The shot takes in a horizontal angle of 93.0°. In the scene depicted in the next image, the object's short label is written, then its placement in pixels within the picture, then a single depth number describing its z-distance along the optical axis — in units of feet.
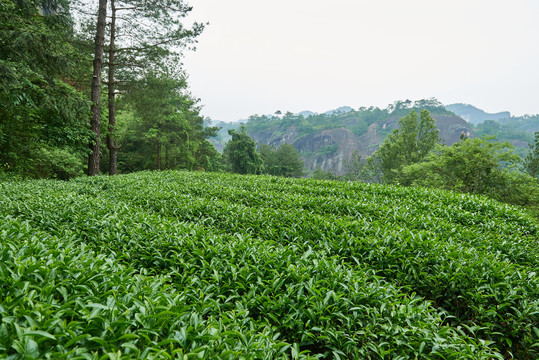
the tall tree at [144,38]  40.16
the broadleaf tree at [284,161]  153.28
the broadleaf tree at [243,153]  113.70
